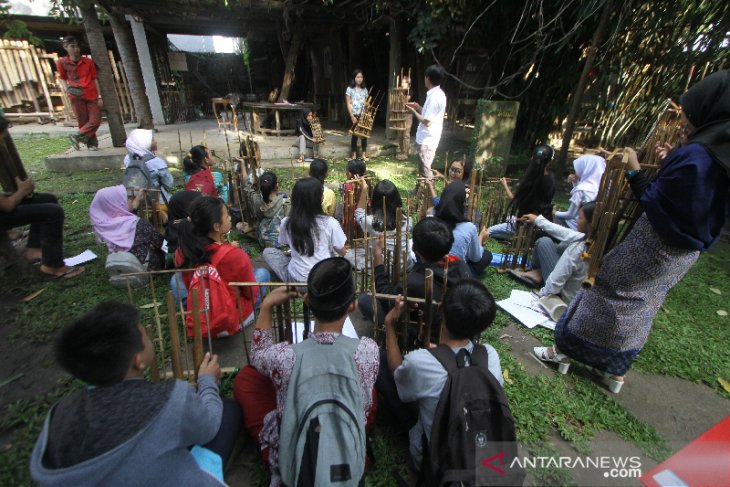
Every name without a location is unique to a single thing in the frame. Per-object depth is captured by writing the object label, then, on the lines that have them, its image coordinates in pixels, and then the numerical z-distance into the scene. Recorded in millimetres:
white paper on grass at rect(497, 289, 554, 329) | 3053
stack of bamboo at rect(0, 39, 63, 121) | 10047
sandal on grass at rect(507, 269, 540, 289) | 3588
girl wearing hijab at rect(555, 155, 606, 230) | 3908
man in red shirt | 6684
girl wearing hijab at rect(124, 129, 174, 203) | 3975
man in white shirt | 5234
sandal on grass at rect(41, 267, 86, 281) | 3463
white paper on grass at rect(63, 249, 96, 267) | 3674
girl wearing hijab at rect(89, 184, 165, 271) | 3236
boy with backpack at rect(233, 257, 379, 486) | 1287
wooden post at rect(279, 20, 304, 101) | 9281
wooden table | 8781
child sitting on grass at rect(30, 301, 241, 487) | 1074
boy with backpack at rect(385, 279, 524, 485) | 1339
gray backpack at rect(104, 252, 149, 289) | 3084
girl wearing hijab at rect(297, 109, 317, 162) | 7514
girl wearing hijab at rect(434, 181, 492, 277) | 3053
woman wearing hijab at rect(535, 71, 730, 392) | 1703
